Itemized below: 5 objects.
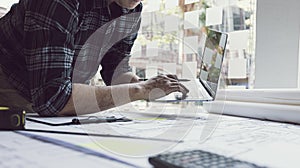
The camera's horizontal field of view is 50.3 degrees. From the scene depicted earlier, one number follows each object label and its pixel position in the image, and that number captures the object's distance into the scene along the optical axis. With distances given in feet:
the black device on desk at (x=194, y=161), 1.36
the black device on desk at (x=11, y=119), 2.28
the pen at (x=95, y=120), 2.87
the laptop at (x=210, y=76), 3.94
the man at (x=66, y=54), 3.02
